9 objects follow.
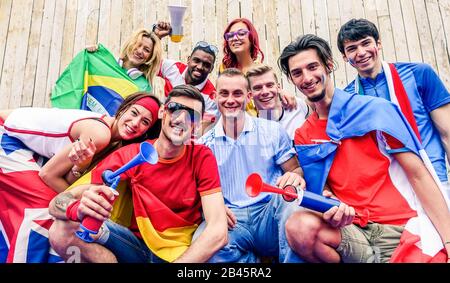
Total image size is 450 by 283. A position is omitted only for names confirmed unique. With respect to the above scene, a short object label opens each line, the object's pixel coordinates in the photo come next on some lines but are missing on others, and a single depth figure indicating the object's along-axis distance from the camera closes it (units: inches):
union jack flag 76.4
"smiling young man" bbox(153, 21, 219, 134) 119.3
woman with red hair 119.0
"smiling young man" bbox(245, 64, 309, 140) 98.8
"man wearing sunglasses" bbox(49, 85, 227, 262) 67.3
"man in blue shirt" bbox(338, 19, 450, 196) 90.2
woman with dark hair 78.0
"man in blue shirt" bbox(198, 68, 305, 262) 73.5
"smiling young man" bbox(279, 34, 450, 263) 63.3
